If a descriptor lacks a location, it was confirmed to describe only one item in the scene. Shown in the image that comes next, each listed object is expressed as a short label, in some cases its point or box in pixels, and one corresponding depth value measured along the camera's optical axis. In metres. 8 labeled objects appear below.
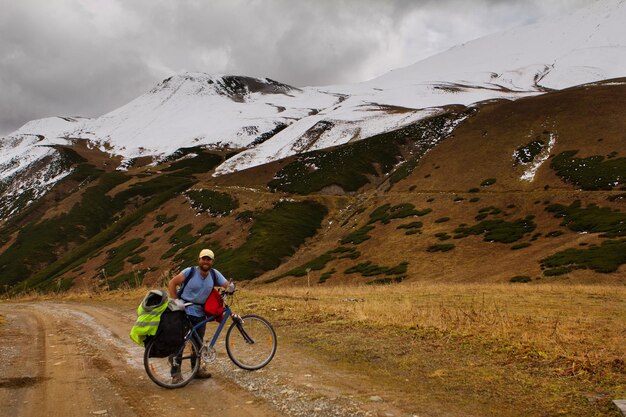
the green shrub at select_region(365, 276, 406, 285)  50.39
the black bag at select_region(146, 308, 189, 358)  8.77
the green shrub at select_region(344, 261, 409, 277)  54.97
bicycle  8.82
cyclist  9.27
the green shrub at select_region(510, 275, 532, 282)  39.48
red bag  9.41
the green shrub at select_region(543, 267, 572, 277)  39.16
